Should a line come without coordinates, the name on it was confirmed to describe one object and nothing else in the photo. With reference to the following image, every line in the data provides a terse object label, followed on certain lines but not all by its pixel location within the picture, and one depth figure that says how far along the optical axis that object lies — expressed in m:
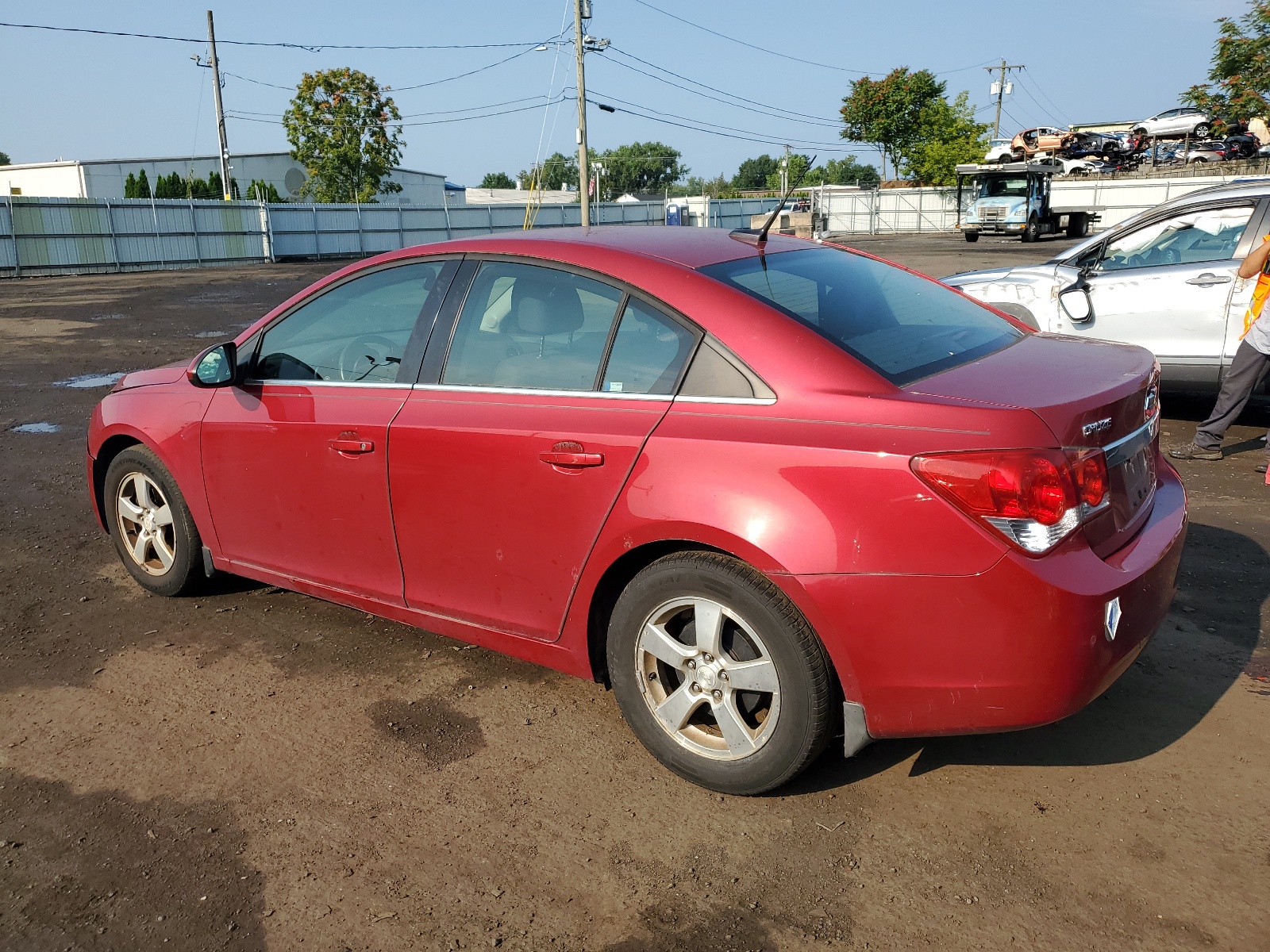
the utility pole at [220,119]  39.69
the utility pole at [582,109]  35.20
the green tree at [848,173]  124.25
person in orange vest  6.31
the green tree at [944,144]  59.41
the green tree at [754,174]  153.12
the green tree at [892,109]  61.94
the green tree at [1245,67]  26.28
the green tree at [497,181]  132.62
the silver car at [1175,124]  45.29
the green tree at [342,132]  50.12
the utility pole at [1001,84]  73.25
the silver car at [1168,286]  7.25
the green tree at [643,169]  138.88
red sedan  2.58
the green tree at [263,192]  42.31
